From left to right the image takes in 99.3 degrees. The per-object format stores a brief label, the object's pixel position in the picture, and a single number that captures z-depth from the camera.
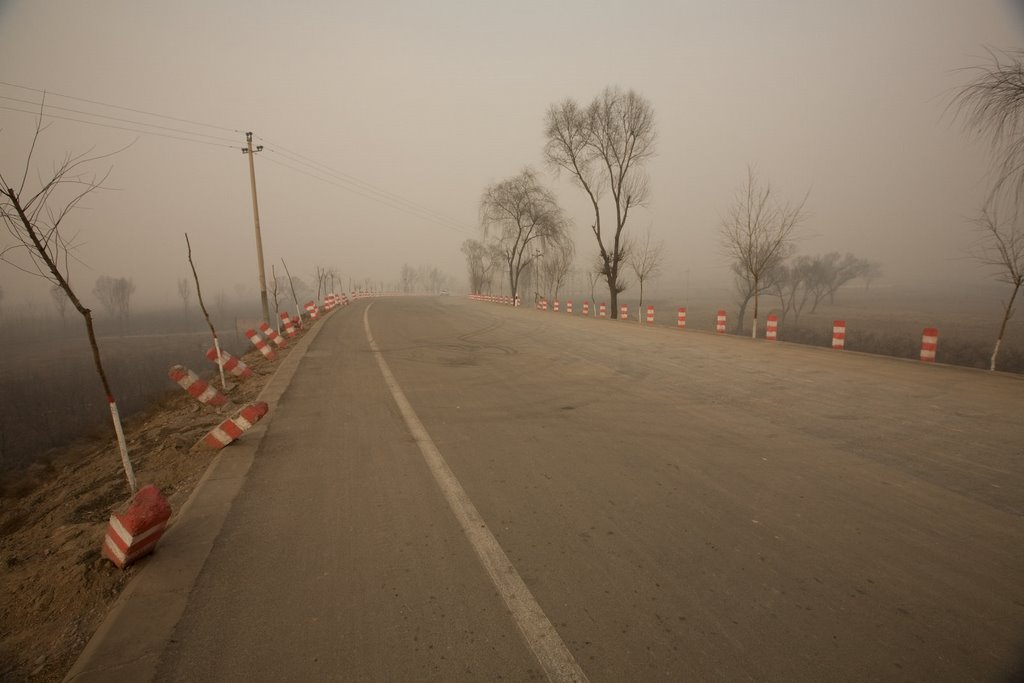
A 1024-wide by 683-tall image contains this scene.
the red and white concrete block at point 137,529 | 2.84
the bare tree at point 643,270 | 35.46
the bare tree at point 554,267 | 47.15
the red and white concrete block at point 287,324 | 15.41
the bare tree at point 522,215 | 39.41
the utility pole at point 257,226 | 18.73
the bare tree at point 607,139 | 25.09
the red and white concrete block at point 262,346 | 11.24
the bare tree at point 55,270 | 4.06
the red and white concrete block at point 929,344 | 9.30
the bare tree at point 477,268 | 73.69
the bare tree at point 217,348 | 8.17
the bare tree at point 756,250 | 15.94
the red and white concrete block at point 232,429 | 4.98
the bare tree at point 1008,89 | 5.80
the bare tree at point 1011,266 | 10.04
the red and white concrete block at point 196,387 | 7.03
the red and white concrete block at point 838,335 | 11.33
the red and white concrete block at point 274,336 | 12.88
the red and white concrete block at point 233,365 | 9.02
